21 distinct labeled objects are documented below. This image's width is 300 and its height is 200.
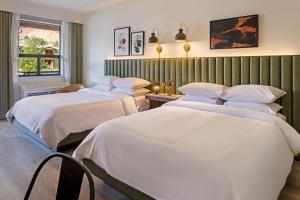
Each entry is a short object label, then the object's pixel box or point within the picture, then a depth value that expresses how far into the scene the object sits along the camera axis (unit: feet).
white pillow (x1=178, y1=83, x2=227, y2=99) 10.62
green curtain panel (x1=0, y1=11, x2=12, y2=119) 16.38
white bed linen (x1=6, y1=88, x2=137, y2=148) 10.52
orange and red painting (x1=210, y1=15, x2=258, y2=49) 10.93
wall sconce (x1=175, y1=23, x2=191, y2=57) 12.96
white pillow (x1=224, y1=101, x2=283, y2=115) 8.99
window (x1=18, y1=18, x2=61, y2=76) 18.28
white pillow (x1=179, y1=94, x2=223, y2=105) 10.69
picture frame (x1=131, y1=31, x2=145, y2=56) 15.72
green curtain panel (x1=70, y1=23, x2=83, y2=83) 20.13
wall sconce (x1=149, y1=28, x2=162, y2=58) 14.49
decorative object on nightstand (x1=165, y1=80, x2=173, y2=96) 13.73
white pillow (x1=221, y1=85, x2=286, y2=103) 9.10
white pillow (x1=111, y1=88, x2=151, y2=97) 14.16
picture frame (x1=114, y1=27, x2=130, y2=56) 16.70
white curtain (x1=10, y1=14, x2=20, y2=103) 16.99
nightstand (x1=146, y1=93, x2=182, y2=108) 12.84
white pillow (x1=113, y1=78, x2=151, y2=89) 14.17
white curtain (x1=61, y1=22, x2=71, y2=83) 19.91
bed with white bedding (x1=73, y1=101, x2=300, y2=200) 4.96
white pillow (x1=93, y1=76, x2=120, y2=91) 15.89
